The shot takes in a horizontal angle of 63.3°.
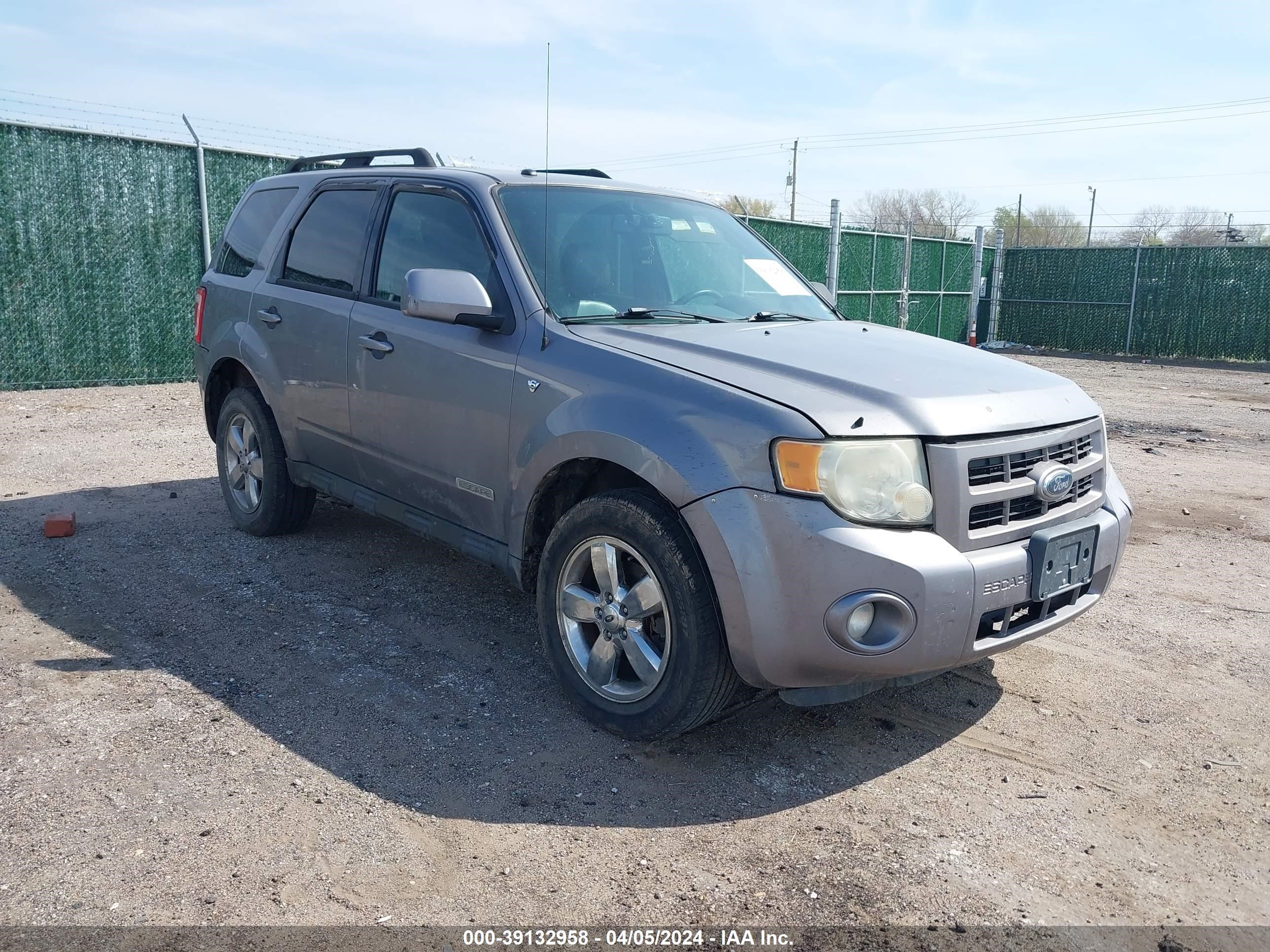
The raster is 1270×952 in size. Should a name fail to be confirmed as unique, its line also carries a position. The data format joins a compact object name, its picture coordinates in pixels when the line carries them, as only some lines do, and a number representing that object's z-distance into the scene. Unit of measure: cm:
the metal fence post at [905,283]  1842
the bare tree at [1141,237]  4056
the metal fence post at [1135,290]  2088
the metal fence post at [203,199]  1177
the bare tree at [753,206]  2044
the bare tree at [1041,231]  5241
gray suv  307
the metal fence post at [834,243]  1605
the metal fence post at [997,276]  2205
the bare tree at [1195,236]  3894
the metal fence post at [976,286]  2027
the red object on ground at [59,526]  585
